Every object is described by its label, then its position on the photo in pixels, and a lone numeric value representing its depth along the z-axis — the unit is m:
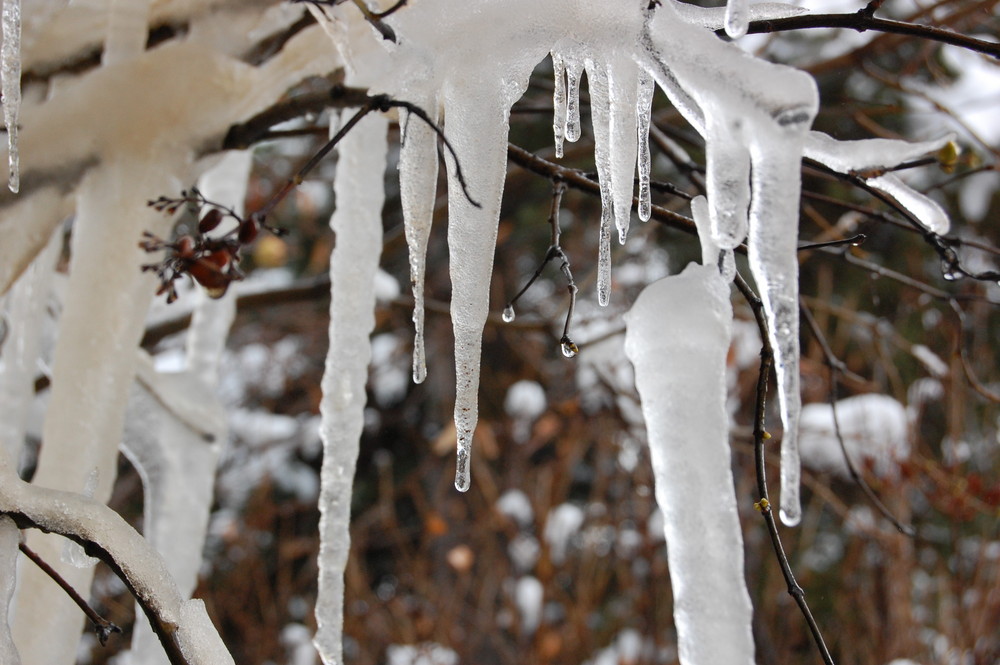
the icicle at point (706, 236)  0.69
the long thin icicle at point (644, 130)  0.70
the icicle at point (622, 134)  0.68
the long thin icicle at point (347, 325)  0.74
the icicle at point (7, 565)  0.65
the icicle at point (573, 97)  0.71
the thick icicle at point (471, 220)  0.69
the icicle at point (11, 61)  0.69
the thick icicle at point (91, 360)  0.73
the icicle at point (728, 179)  0.65
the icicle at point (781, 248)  0.64
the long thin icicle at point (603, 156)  0.71
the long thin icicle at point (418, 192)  0.70
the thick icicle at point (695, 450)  0.65
